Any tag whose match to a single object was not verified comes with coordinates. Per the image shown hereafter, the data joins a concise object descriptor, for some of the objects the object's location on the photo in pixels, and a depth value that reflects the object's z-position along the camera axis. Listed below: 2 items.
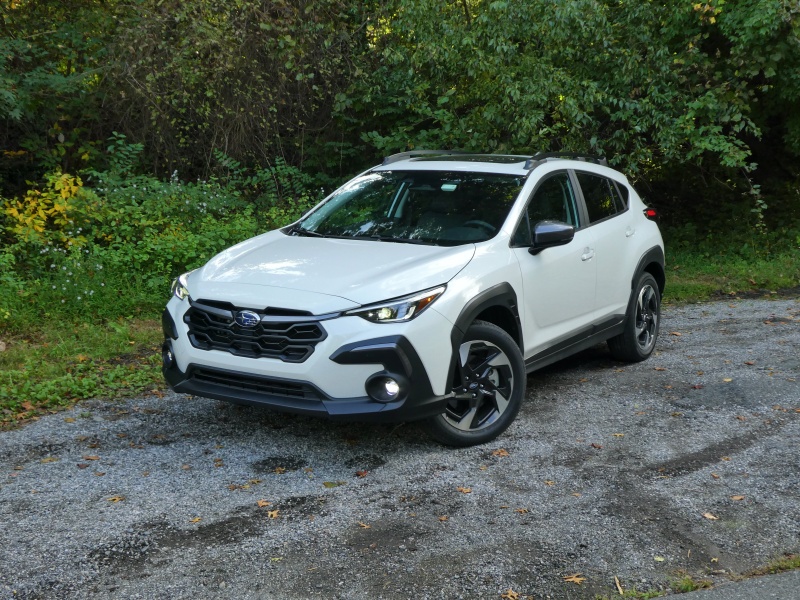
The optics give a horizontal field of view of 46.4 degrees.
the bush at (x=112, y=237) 9.21
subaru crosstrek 5.15
